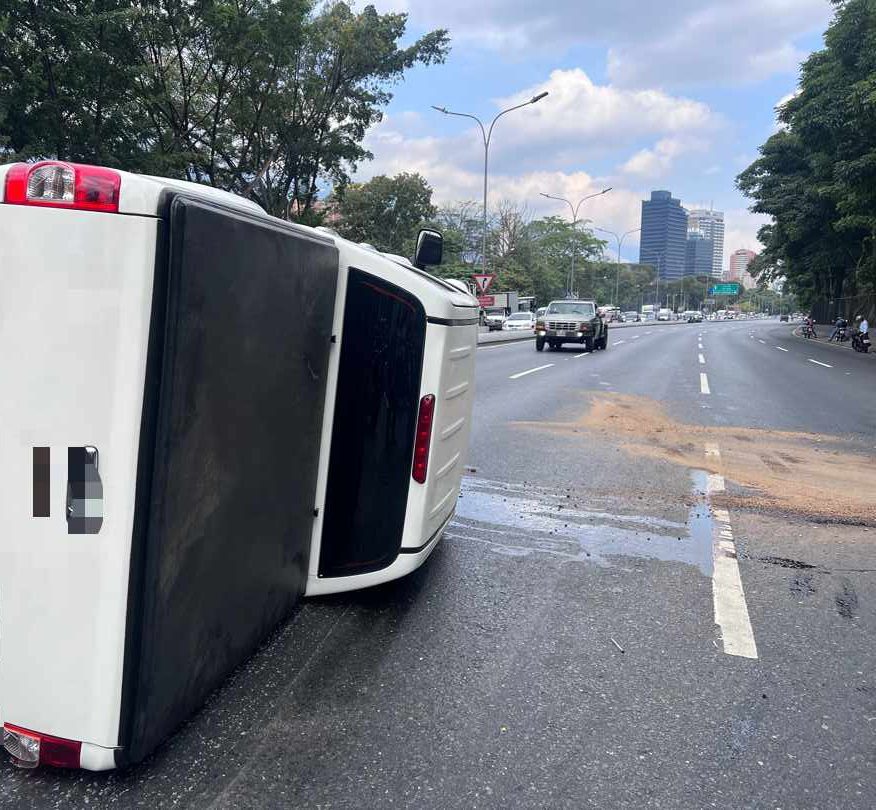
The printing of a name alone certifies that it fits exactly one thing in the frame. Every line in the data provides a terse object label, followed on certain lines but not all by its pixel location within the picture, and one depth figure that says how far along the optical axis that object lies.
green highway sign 121.06
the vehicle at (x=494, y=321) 45.25
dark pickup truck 24.86
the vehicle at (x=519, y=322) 44.91
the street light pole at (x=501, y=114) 33.16
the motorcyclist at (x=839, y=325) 39.91
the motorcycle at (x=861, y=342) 30.78
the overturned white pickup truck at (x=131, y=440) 2.09
